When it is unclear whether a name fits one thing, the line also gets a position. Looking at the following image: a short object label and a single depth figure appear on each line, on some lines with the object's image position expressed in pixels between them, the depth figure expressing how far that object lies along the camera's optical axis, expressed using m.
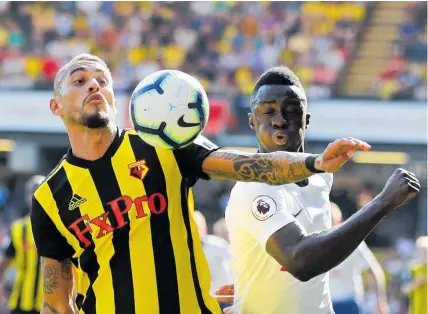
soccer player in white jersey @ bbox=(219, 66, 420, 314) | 8.94
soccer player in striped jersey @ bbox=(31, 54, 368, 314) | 9.31
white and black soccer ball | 8.74
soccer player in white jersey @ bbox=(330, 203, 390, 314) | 14.87
